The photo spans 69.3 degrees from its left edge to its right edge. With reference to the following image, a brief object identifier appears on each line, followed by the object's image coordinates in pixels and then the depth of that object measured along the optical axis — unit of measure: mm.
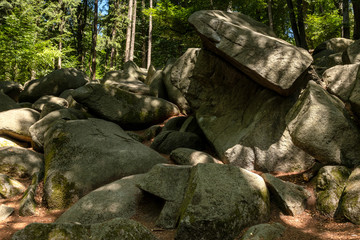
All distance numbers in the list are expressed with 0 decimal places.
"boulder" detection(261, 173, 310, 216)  4938
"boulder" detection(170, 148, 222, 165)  6967
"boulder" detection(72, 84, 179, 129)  9641
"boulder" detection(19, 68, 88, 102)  13789
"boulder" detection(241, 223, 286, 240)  3841
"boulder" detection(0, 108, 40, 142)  8894
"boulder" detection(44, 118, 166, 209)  6223
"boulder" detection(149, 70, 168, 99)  12922
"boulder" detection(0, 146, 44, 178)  7126
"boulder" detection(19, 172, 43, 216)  5711
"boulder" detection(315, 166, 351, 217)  4770
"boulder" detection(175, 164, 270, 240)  4051
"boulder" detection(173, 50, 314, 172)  6746
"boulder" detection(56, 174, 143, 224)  5090
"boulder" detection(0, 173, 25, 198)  6371
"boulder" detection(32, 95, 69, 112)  12031
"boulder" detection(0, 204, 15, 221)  5503
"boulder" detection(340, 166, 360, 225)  4129
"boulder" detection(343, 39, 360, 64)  7925
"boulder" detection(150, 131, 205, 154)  8555
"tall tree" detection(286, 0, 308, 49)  12729
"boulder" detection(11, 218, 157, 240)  3139
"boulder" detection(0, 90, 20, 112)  10549
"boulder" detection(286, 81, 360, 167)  5285
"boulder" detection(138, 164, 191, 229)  4766
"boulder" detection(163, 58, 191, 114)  12145
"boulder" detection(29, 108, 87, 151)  8548
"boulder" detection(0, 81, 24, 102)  14530
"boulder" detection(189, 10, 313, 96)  6301
